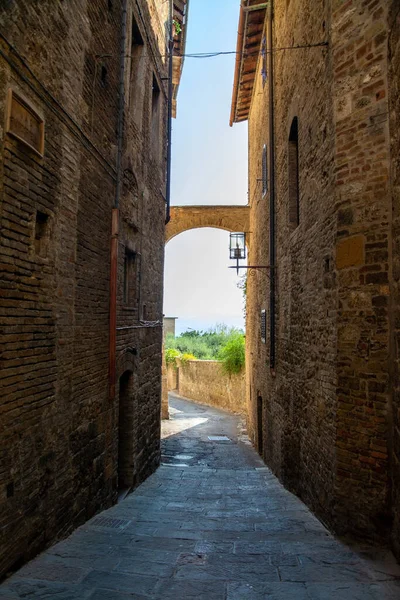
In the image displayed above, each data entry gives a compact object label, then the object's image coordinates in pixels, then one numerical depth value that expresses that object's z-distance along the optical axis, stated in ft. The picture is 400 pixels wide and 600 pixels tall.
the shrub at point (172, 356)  94.43
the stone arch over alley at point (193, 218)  56.34
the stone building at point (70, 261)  11.50
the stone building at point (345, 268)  13.57
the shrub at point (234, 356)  68.64
